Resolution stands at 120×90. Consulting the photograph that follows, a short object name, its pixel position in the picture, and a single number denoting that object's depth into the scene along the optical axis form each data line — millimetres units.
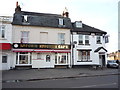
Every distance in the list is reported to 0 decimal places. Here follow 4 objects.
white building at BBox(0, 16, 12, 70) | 18594
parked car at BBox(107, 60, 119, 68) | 23750
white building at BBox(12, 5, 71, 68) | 19844
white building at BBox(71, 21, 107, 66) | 22422
